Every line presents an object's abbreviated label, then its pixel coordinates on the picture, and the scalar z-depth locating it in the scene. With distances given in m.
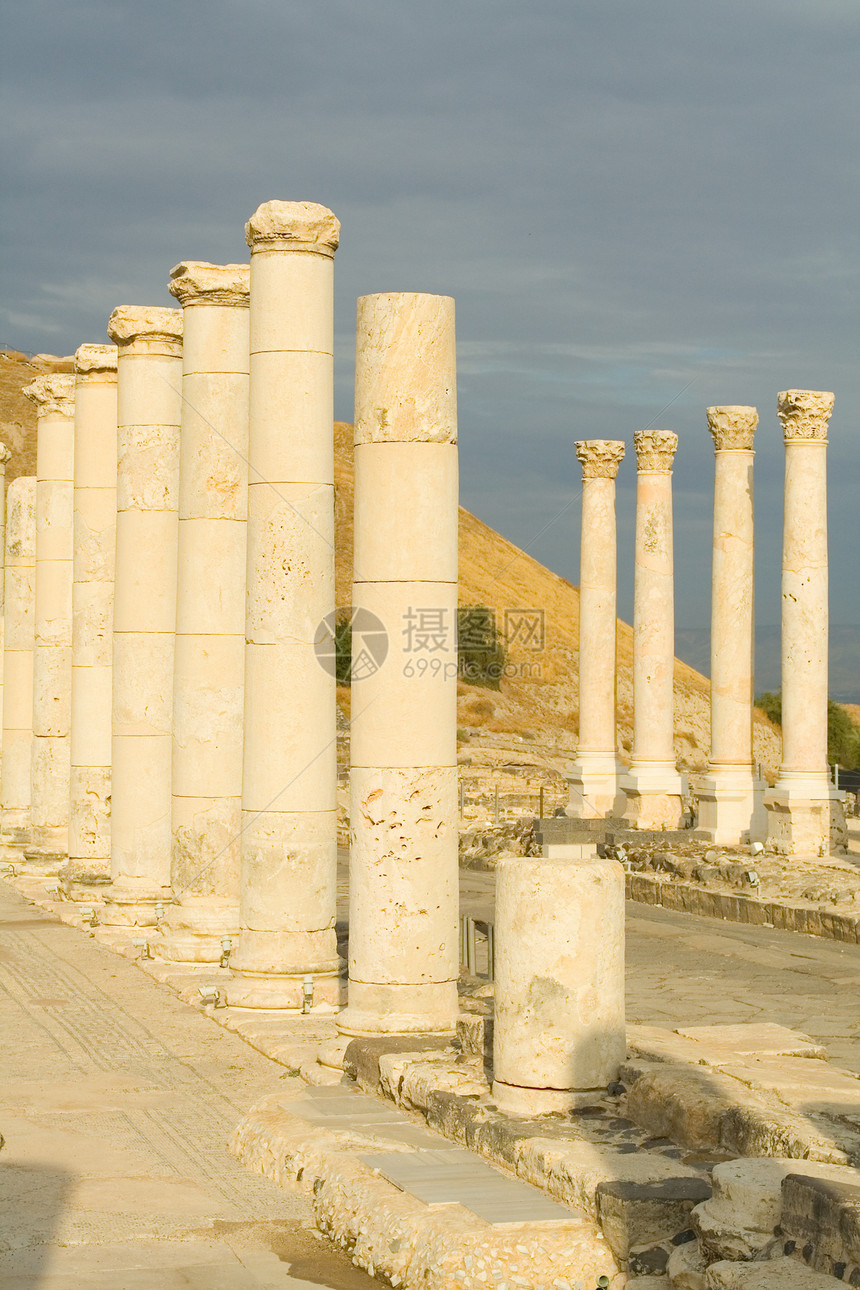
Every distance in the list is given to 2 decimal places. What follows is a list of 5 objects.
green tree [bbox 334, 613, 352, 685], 54.78
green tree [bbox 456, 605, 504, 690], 72.25
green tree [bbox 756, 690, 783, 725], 77.97
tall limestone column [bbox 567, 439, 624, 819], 29.48
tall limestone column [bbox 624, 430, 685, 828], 28.20
